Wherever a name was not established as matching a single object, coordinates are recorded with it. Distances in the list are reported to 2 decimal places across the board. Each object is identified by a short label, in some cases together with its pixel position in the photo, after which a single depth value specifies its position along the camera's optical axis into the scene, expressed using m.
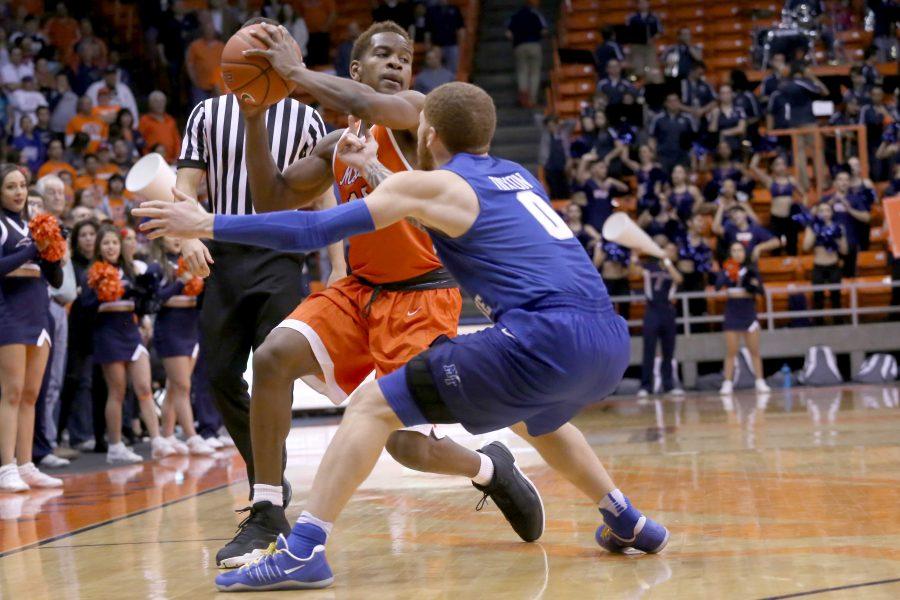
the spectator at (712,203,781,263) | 15.02
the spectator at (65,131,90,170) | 14.49
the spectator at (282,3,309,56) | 18.95
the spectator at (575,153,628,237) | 15.99
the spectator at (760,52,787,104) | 17.94
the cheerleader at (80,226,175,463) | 9.56
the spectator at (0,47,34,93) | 15.78
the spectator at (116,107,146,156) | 15.27
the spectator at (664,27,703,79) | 18.55
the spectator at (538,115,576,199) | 17.31
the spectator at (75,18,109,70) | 17.27
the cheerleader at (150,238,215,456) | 9.96
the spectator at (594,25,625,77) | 18.91
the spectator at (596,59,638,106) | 18.08
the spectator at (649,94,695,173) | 17.23
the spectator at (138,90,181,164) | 16.38
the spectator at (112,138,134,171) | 14.70
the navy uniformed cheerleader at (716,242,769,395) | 14.52
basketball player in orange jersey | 4.41
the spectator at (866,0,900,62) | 19.12
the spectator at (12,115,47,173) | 14.46
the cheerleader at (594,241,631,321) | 15.23
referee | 5.14
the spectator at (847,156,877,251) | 15.88
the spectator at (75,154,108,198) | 13.51
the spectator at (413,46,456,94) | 17.72
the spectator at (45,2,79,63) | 17.78
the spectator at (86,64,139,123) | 16.36
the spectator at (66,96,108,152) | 15.56
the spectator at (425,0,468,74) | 19.09
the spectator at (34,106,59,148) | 14.80
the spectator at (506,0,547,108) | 19.44
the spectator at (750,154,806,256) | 16.03
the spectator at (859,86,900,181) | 17.22
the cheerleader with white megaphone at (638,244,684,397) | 14.86
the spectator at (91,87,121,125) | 16.00
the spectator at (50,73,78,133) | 15.91
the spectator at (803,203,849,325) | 15.38
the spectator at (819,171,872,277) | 15.66
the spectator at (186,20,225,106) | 17.56
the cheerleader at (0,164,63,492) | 7.68
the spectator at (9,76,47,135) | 15.41
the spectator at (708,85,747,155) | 17.16
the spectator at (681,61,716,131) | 17.78
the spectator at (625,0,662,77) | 19.11
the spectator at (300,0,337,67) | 19.94
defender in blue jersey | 3.85
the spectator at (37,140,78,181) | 13.78
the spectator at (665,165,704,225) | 15.76
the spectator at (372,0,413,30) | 19.50
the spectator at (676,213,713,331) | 15.27
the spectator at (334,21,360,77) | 18.55
